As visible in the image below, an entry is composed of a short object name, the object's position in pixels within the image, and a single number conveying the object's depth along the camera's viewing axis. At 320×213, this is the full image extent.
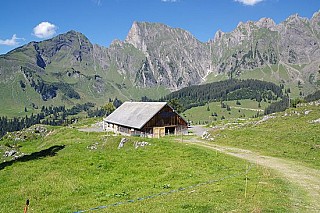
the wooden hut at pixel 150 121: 87.25
